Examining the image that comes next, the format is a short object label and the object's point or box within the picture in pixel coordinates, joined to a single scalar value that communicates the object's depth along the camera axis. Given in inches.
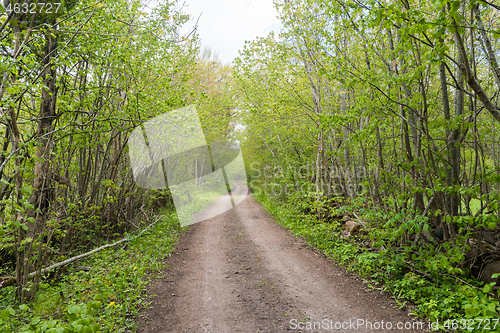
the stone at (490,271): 153.4
